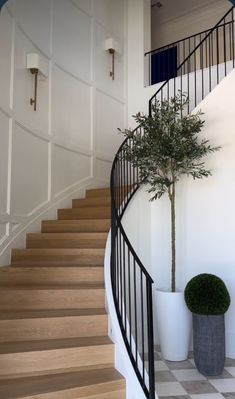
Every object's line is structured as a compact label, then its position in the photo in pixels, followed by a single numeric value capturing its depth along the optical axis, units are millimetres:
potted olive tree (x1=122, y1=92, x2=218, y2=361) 3695
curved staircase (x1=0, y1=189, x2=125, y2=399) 2533
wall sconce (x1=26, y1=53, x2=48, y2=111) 4575
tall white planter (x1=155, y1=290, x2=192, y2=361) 3670
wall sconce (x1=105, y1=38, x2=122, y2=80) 6199
